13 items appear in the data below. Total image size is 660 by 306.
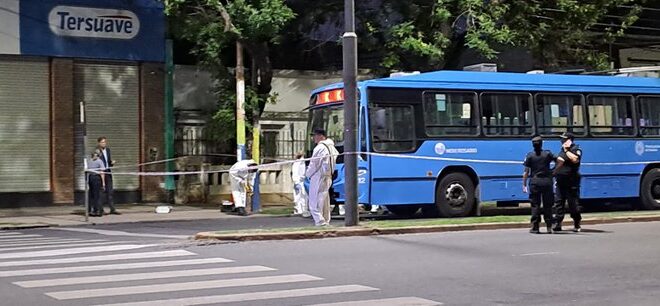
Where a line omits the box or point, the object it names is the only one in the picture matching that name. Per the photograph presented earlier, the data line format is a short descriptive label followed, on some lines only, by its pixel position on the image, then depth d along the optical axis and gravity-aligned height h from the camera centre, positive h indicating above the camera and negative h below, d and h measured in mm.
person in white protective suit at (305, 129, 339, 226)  16094 -179
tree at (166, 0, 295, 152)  21281 +3511
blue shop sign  23938 +4205
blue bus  18375 +765
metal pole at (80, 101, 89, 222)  19312 -250
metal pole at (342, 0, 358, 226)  15883 +1036
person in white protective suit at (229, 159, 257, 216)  21556 -255
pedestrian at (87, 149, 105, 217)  21016 -177
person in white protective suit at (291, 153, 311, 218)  20938 -495
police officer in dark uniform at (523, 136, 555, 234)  15406 -244
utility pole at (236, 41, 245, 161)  22297 +1729
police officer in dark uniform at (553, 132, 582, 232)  15539 -242
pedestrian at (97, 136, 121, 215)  21516 +141
